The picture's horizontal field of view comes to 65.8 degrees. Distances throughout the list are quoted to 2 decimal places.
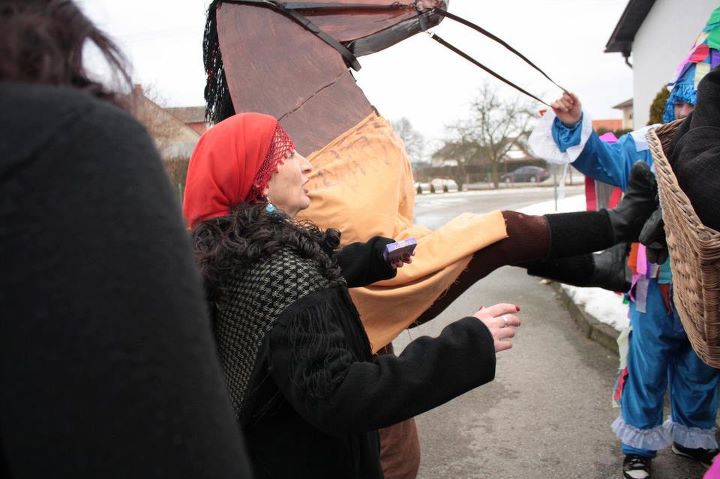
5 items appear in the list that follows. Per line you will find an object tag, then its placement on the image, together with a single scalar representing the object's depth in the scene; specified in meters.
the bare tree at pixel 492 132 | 39.25
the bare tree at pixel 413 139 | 50.72
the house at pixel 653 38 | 10.35
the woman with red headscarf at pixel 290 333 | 1.10
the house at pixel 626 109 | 49.59
